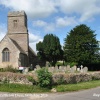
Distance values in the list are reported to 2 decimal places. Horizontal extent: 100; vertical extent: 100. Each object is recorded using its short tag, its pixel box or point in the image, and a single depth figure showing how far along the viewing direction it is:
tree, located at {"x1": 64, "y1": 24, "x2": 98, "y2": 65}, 29.91
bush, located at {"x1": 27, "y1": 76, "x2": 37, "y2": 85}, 9.30
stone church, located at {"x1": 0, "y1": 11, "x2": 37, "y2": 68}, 27.23
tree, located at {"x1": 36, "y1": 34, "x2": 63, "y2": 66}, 33.95
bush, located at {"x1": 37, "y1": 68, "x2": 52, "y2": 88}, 9.05
